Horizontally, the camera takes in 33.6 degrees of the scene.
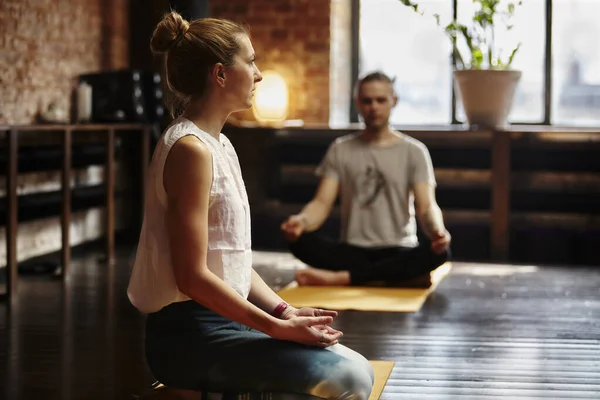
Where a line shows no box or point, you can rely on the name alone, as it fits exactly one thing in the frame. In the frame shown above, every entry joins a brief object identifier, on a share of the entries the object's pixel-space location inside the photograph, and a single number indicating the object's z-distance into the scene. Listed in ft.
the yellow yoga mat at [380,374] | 9.04
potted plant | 19.93
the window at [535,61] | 22.04
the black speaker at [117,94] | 19.24
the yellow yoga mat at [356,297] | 13.60
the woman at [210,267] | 6.36
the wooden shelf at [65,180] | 14.34
